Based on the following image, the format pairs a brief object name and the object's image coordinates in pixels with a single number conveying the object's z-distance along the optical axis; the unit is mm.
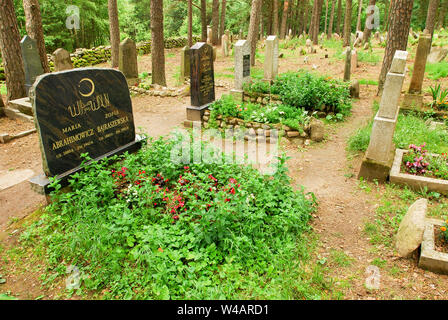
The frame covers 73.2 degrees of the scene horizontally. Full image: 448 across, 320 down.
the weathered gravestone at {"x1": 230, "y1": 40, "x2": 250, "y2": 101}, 8734
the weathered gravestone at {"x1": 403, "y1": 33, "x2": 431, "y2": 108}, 6914
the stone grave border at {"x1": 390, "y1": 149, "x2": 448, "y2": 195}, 4656
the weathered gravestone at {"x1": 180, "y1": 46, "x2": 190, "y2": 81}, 12123
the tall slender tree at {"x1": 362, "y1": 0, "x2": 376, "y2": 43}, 18866
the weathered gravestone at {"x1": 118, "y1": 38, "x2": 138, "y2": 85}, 11084
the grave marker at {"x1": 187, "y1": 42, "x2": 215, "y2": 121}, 7723
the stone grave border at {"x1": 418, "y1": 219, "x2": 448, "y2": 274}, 3182
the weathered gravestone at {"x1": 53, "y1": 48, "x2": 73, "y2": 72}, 11414
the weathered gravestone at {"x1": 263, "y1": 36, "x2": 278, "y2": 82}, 9312
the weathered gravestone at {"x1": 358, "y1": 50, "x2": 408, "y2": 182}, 4703
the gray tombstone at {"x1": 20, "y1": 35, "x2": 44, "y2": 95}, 8984
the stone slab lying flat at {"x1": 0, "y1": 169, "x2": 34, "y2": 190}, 5549
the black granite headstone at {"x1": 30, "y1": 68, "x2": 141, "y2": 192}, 4109
